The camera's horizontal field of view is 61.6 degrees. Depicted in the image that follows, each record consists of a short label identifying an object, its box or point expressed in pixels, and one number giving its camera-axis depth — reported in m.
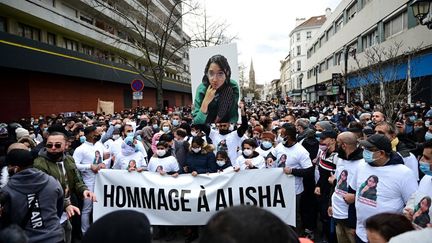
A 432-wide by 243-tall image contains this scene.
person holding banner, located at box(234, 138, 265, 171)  6.18
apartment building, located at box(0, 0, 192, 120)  17.20
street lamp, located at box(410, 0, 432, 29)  8.51
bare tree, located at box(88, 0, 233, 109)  20.52
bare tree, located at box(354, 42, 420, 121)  11.99
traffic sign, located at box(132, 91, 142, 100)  13.82
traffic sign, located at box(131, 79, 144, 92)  13.64
